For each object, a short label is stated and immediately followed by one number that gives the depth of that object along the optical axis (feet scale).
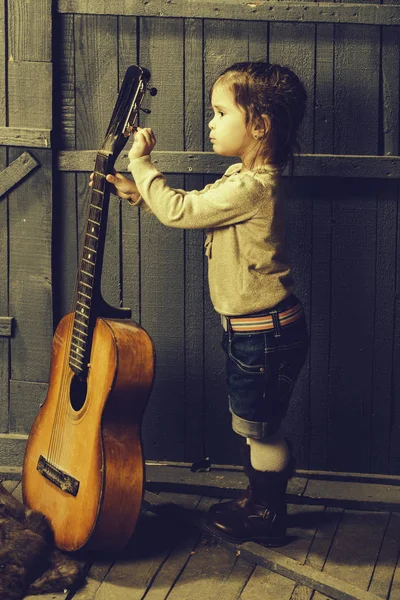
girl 11.60
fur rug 11.61
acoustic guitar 11.83
